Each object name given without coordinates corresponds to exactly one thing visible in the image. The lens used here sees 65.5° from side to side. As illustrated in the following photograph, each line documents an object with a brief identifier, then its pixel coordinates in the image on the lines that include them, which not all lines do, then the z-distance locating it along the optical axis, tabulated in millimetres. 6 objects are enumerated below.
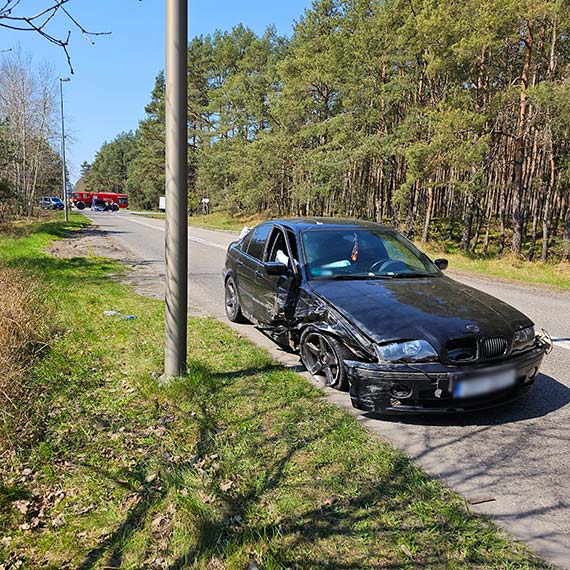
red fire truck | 79244
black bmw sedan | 3389
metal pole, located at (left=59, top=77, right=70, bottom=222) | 28684
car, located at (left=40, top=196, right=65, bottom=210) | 49225
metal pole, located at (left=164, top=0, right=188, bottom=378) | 3725
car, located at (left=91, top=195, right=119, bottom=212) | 77875
